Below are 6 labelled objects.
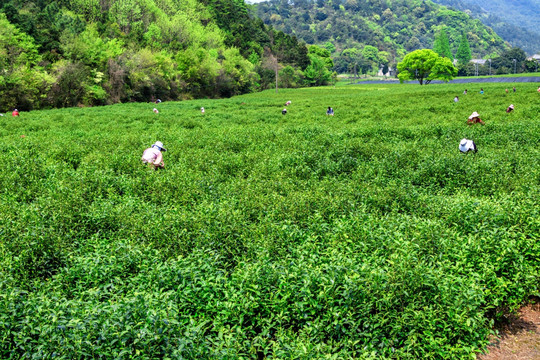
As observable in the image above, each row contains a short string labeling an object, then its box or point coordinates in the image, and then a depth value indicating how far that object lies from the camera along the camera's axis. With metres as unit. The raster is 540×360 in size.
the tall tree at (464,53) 165.52
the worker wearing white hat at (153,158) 14.63
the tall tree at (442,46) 148.88
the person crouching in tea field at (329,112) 32.91
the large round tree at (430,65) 97.69
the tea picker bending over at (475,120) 22.75
